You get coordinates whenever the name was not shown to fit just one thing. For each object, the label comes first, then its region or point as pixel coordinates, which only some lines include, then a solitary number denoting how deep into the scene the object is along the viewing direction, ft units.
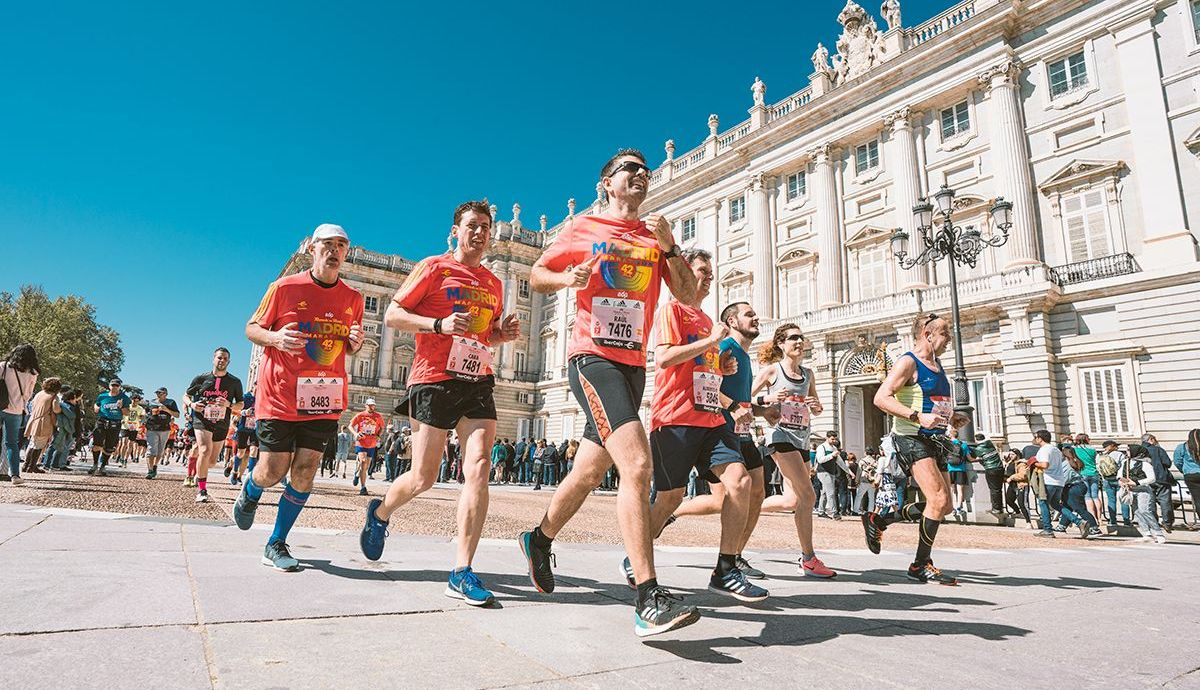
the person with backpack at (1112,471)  39.93
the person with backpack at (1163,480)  34.23
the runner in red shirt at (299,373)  12.25
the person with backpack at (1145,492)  32.32
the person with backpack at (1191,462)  31.07
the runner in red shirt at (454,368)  10.36
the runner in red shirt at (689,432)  11.59
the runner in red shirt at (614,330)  8.21
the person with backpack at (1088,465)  37.32
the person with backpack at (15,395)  26.86
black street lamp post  39.19
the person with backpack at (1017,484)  41.14
